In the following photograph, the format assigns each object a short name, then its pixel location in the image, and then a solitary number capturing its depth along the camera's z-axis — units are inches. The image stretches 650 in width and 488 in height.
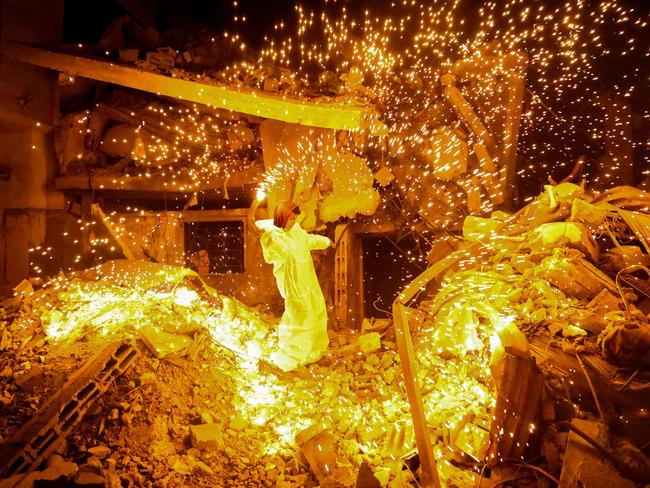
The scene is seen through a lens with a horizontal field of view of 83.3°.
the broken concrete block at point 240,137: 298.2
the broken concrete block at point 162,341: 187.2
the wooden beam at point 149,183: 289.3
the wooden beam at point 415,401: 131.3
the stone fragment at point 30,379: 160.2
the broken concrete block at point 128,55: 283.0
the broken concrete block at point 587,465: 107.7
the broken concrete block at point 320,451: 144.2
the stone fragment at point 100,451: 137.5
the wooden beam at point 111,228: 314.7
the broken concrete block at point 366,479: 123.8
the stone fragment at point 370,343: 223.9
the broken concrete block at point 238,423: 171.6
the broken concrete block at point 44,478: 110.0
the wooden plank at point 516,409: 128.3
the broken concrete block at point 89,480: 110.3
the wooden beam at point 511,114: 241.6
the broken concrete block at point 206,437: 153.6
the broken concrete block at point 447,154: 250.2
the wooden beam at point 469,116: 249.9
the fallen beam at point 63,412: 123.5
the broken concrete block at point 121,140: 306.3
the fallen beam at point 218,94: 237.8
